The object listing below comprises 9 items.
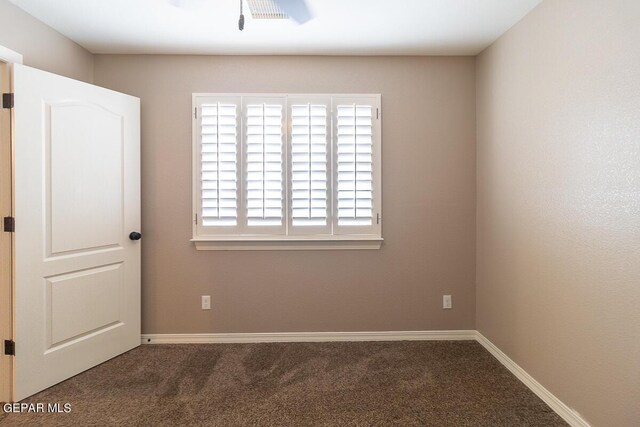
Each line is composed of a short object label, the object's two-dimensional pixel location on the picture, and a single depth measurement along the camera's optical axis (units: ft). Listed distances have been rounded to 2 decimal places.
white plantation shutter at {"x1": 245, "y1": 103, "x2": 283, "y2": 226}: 9.88
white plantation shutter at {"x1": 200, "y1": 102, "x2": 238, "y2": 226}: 9.88
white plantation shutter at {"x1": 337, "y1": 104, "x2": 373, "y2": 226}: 9.98
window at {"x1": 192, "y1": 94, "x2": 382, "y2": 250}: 9.90
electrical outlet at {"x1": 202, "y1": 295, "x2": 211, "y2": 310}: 10.18
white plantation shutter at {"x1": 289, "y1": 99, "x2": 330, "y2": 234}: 9.93
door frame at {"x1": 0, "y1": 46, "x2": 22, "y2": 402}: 7.20
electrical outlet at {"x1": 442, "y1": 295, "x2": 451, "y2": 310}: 10.35
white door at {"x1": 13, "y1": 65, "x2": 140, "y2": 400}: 7.39
